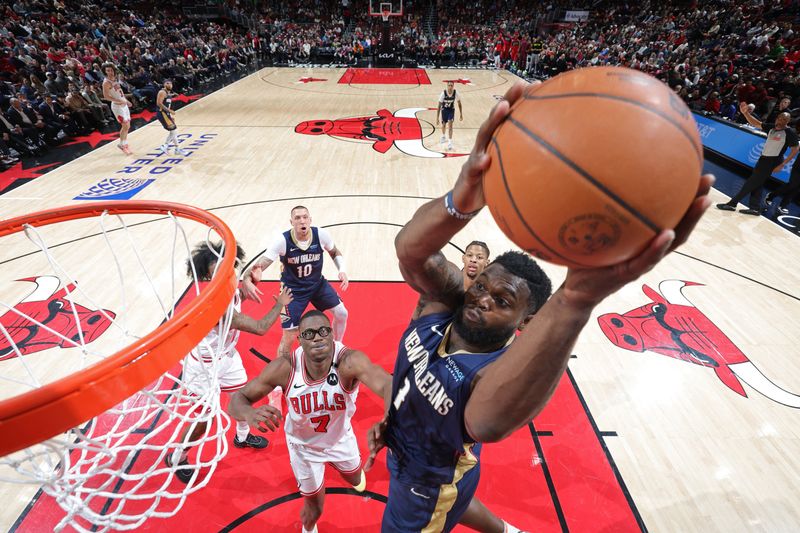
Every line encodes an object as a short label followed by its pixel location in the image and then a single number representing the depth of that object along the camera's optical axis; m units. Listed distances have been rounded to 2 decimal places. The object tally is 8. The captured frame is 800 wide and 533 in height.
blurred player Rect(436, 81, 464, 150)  9.10
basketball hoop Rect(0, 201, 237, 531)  1.22
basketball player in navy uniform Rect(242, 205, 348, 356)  3.55
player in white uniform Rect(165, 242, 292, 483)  2.60
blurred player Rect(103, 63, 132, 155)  8.70
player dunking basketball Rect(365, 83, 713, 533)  1.00
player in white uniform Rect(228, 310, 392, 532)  2.31
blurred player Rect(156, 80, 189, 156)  8.39
